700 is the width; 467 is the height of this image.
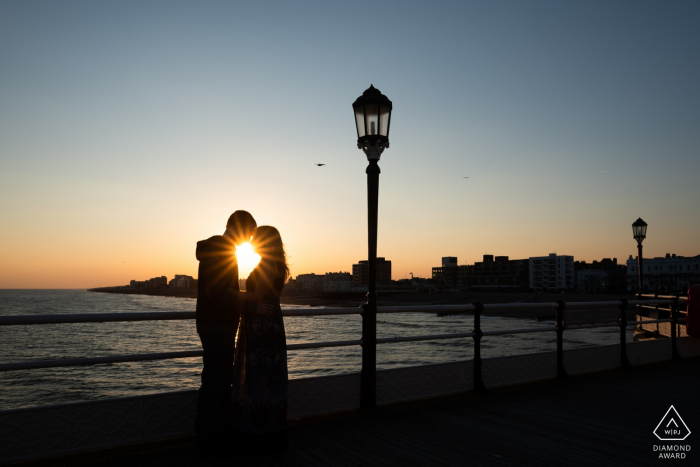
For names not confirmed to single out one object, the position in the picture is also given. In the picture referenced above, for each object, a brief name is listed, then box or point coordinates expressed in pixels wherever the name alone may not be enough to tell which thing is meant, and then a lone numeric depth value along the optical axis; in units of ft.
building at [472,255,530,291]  577.84
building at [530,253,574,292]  569.64
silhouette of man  13.10
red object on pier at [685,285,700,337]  33.06
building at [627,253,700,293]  475.72
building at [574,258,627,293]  581.12
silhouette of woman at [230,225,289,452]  13.51
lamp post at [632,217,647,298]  67.41
